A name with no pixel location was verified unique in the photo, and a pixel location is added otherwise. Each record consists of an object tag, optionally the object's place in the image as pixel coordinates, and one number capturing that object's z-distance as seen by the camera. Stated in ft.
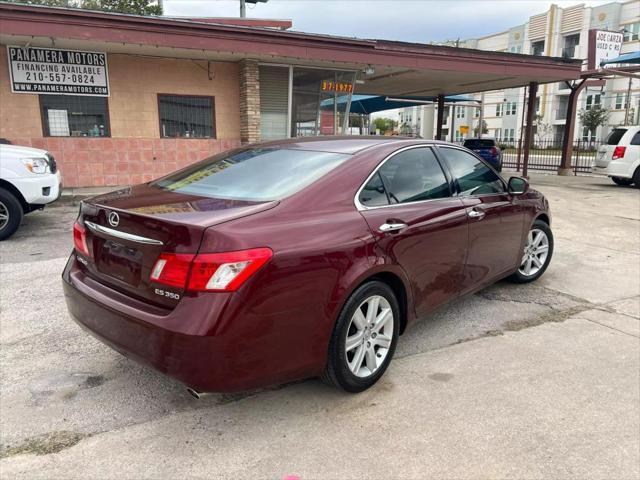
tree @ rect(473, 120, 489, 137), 232.78
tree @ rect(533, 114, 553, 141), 198.18
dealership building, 32.63
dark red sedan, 7.86
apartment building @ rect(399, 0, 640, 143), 183.73
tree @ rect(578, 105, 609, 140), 165.89
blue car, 61.87
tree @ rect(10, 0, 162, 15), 97.81
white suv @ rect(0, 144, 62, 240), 21.95
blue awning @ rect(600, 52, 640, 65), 55.93
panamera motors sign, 34.17
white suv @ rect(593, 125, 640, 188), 47.47
